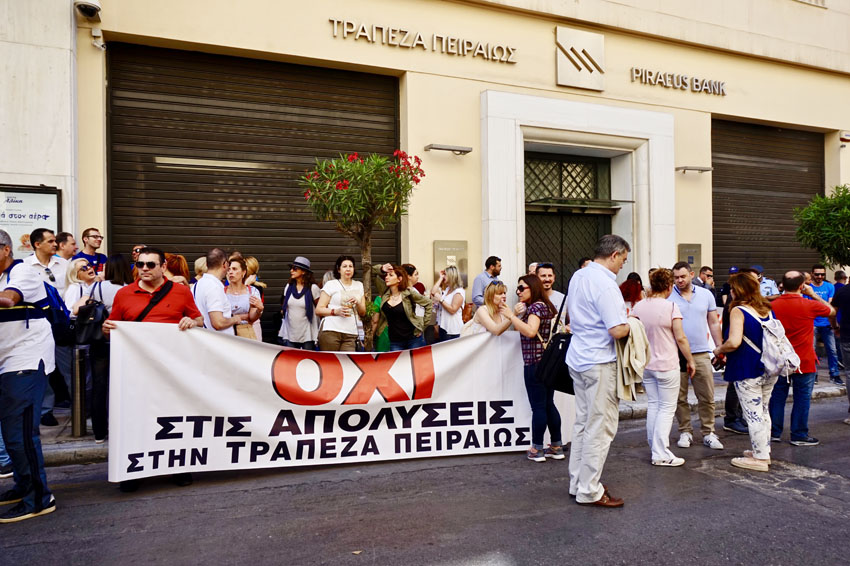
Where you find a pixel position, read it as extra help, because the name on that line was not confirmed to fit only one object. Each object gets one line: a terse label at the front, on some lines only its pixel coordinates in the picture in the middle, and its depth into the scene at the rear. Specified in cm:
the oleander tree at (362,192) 733
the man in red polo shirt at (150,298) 548
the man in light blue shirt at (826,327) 1100
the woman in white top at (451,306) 983
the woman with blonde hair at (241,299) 748
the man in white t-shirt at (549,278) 761
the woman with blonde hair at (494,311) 643
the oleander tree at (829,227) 1202
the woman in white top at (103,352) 657
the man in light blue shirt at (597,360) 495
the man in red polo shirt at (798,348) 694
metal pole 679
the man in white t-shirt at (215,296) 633
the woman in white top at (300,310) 877
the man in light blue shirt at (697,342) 698
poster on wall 857
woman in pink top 621
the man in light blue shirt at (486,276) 1054
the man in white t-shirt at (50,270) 669
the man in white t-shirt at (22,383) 476
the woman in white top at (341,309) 795
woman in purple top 621
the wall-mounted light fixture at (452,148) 1143
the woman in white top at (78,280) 761
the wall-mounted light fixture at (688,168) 1391
